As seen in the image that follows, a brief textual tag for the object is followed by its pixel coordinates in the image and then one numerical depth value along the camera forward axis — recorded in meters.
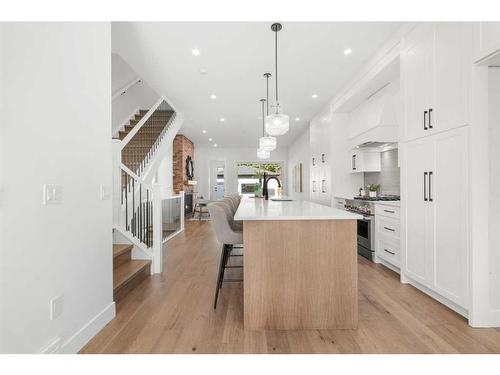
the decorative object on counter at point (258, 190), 4.92
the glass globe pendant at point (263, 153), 5.72
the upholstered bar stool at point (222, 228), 2.30
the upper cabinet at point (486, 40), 1.77
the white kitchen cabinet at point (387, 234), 3.13
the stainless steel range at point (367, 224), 3.71
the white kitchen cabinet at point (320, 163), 5.42
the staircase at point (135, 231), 2.79
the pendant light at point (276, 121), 3.11
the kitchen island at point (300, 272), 1.95
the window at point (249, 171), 12.15
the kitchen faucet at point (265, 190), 4.04
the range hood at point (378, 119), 3.57
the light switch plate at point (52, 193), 1.45
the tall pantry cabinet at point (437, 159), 2.05
